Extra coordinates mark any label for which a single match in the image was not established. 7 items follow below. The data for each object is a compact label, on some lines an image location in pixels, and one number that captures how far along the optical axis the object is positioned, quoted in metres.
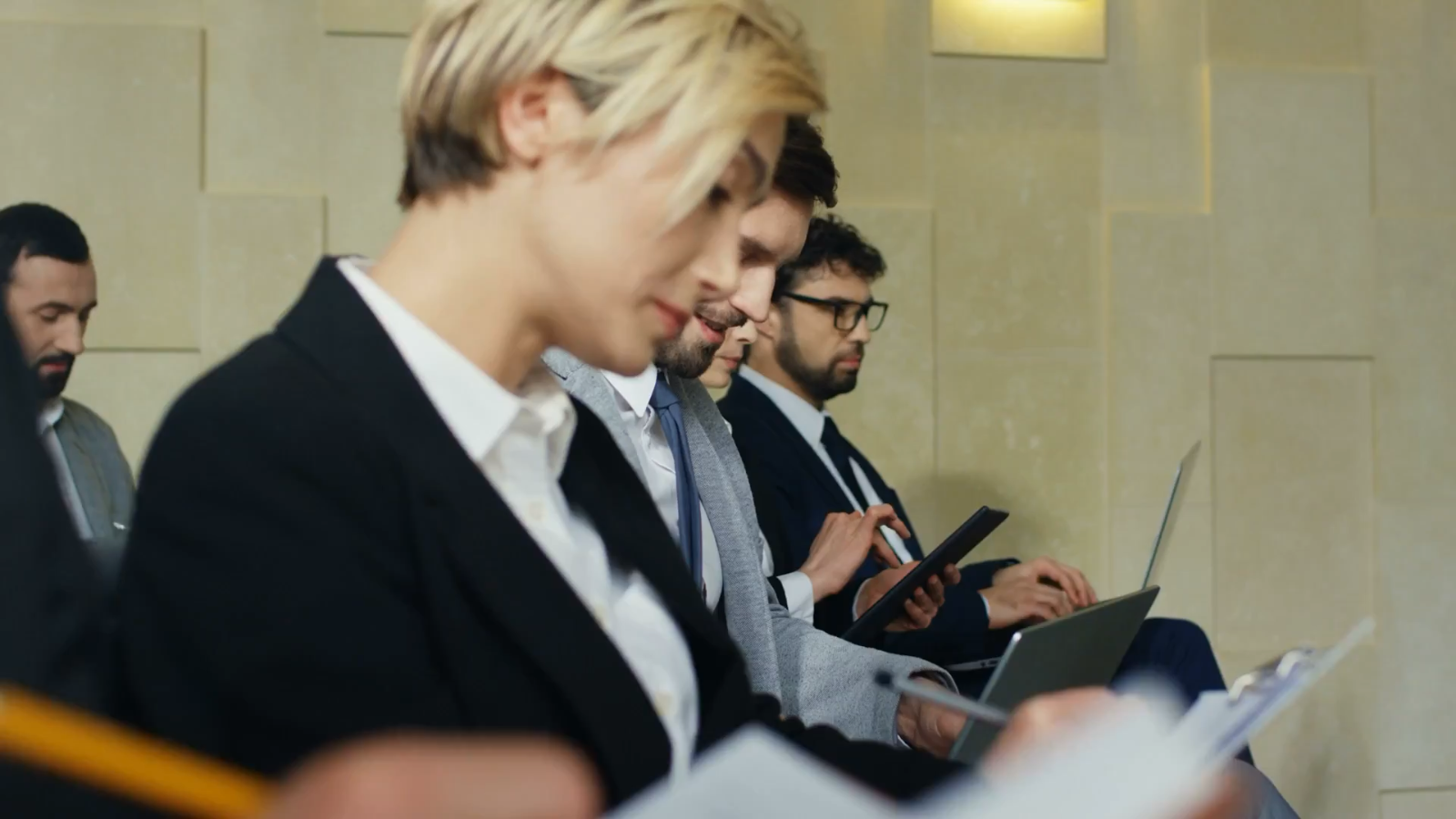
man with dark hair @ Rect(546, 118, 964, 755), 1.78
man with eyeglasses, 2.68
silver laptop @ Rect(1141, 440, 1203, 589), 2.45
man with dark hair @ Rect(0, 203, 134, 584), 2.83
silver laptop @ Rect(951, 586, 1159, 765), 1.57
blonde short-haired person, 0.83
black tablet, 2.23
